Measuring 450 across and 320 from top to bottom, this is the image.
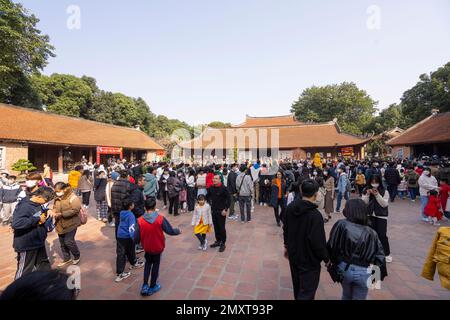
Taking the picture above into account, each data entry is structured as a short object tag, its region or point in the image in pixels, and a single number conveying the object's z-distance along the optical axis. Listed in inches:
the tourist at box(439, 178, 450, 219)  244.6
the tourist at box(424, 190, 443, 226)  237.1
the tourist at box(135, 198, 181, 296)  119.4
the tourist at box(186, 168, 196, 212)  306.7
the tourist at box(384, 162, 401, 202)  339.0
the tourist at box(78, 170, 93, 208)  308.2
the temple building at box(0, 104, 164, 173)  568.7
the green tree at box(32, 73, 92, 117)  1146.7
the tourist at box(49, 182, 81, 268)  150.8
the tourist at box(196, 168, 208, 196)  270.7
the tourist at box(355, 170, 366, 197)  343.2
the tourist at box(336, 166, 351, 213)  280.8
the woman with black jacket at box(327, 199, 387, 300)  84.8
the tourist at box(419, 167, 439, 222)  243.5
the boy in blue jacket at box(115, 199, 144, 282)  136.3
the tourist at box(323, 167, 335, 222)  252.1
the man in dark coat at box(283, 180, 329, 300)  89.4
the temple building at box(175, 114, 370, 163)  940.0
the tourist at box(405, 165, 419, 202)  346.6
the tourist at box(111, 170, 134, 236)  157.6
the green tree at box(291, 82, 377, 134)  1433.3
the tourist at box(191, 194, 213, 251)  178.9
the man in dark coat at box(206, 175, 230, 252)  180.9
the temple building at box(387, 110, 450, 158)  652.7
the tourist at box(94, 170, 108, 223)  261.7
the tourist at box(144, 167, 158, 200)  250.7
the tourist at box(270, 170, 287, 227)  238.7
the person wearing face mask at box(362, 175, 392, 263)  140.2
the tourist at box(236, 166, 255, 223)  243.6
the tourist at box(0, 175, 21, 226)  242.8
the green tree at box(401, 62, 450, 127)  847.1
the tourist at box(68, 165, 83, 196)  299.9
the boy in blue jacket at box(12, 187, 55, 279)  113.8
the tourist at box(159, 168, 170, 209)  315.3
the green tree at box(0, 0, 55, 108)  646.5
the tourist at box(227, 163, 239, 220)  274.7
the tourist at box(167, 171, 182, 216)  272.2
